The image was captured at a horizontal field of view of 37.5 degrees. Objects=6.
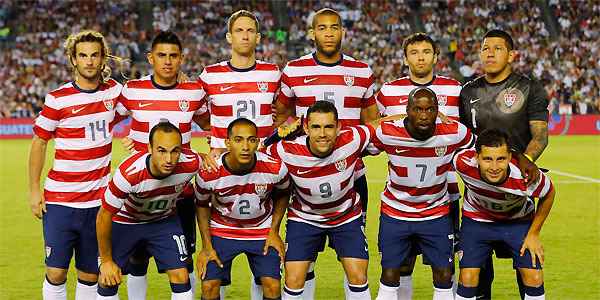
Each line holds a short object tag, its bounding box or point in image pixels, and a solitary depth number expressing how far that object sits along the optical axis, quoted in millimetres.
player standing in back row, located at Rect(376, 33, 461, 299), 6688
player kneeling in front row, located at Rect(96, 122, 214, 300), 5801
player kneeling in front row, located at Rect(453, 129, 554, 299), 5949
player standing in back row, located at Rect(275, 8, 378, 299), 6914
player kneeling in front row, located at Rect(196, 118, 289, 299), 6129
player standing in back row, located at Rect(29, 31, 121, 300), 6340
